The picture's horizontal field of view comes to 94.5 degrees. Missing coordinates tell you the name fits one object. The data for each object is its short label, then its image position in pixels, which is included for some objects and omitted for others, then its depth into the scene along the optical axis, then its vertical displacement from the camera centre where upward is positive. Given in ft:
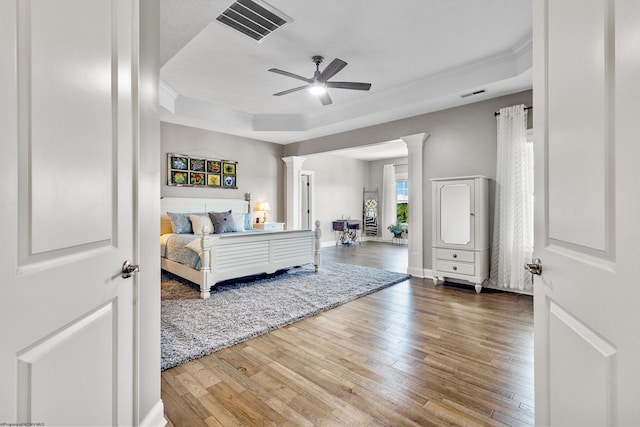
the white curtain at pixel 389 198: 30.48 +1.40
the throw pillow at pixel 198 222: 15.69 -0.53
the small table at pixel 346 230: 27.78 -1.84
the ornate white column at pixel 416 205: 15.71 +0.35
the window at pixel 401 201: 29.96 +1.08
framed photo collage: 17.83 +2.61
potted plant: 28.58 -1.71
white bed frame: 12.07 -1.93
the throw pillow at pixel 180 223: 15.53 -0.57
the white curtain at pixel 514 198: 12.45 +0.56
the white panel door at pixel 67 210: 2.07 +0.02
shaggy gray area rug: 8.11 -3.43
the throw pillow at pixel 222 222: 16.12 -0.55
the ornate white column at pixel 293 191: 23.13 +1.66
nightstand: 20.26 -0.97
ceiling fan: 10.55 +4.95
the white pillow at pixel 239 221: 17.16 -0.53
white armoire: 13.05 -0.82
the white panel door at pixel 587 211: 2.10 +0.00
